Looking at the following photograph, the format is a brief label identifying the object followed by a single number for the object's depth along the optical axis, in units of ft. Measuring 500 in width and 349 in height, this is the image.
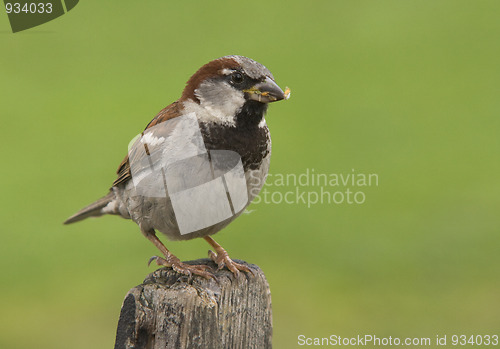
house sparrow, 21.84
